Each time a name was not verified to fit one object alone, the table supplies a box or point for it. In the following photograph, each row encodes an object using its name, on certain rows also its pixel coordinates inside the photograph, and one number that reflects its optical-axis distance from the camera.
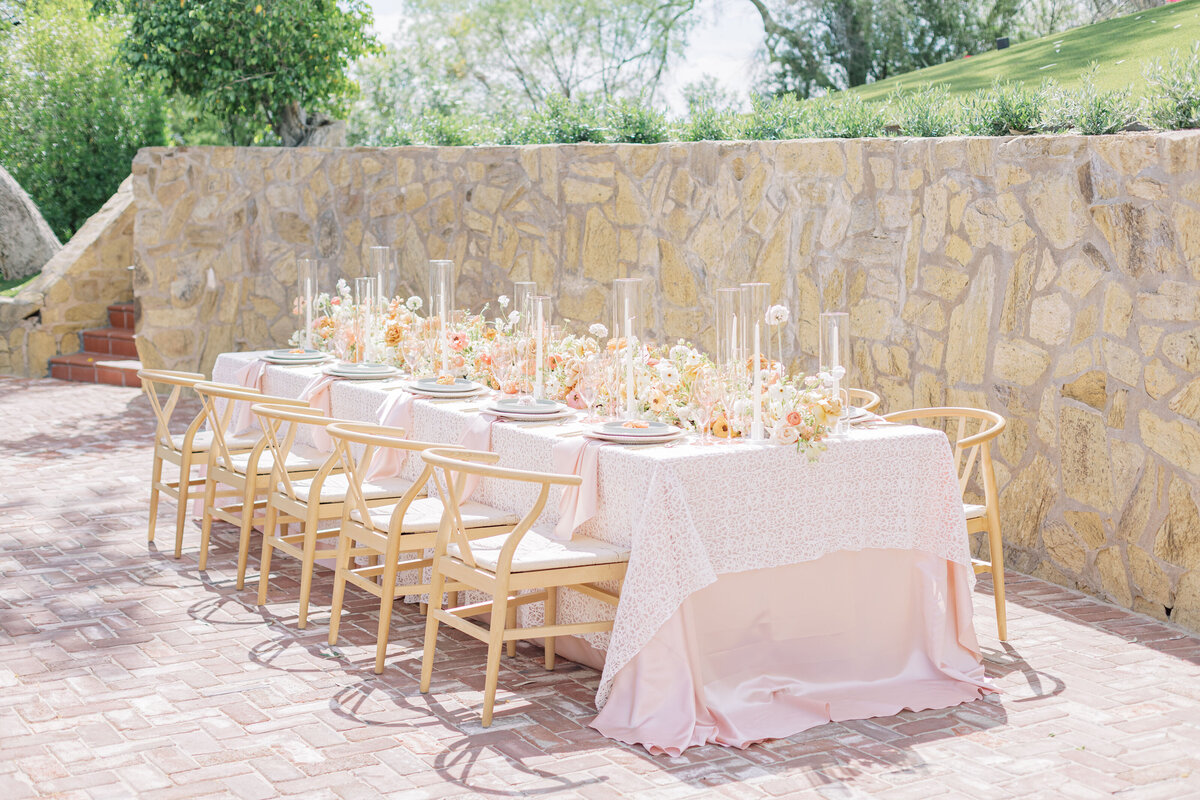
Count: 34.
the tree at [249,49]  11.55
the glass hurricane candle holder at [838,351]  4.29
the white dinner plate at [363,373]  6.01
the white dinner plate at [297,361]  6.64
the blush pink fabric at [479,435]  4.88
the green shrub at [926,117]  6.62
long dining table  3.99
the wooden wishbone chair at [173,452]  6.15
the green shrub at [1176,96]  5.33
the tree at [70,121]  15.62
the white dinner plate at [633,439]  4.32
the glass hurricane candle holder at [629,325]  4.57
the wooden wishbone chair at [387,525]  4.54
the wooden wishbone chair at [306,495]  5.01
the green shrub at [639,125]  8.81
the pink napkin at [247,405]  6.58
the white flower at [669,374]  4.67
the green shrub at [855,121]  7.08
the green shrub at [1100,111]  5.75
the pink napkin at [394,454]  5.44
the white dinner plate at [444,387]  5.47
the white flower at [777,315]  4.27
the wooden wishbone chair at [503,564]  3.99
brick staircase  12.12
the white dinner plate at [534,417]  4.89
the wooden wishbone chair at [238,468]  5.58
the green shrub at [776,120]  7.69
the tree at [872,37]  21.42
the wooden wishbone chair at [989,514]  4.86
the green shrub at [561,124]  9.27
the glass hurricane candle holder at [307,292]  6.63
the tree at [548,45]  29.33
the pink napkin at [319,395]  6.03
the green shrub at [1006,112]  6.12
